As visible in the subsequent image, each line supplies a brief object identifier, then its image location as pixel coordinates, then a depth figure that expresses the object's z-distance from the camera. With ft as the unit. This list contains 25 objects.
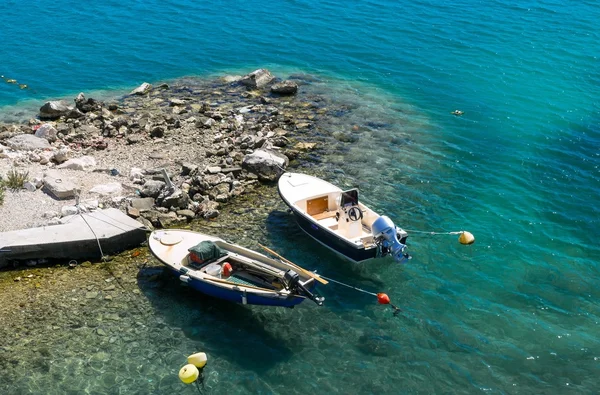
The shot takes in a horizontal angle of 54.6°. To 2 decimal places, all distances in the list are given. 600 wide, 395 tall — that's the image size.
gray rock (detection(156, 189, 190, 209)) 78.43
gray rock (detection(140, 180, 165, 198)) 80.13
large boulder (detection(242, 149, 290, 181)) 86.94
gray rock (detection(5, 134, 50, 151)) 93.71
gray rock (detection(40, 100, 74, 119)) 108.17
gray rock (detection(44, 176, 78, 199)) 78.28
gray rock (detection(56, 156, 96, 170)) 87.04
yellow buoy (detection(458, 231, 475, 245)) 72.08
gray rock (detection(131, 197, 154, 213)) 77.51
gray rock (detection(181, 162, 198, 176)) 86.79
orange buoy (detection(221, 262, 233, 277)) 64.64
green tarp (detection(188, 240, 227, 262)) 65.77
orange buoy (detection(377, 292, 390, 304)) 61.93
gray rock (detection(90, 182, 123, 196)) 80.74
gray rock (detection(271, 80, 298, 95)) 119.24
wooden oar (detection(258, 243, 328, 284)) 61.84
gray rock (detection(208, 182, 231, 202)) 81.30
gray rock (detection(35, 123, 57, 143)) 97.35
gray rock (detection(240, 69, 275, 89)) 123.03
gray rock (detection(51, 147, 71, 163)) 88.84
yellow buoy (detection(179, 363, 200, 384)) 50.11
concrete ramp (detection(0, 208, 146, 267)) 67.10
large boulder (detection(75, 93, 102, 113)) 110.22
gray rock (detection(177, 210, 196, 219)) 77.61
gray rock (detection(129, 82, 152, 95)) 120.47
